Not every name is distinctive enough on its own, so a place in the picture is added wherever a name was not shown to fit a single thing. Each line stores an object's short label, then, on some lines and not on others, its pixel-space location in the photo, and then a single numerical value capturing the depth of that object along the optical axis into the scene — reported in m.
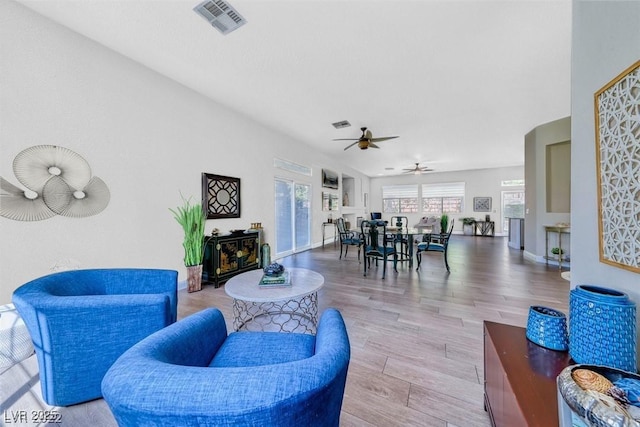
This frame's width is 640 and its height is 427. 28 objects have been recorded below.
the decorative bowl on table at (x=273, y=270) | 2.16
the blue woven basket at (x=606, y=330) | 0.80
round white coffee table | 1.85
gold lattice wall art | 0.86
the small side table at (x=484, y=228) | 9.51
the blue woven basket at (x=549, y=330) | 1.02
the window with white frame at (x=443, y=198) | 10.24
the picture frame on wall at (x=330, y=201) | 7.51
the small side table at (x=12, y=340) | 1.44
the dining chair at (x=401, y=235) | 4.21
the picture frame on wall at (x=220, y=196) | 3.82
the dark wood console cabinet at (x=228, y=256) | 3.59
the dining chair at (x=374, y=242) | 4.05
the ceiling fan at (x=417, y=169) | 8.21
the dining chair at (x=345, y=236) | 5.45
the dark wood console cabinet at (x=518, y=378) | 0.74
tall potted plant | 3.34
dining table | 4.22
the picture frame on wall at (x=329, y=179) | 7.47
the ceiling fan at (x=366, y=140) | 4.64
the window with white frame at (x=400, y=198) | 11.09
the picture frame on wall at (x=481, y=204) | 9.70
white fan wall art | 2.09
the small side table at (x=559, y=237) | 4.50
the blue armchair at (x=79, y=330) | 1.24
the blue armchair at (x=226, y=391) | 0.52
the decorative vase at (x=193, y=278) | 3.35
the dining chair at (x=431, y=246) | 4.36
